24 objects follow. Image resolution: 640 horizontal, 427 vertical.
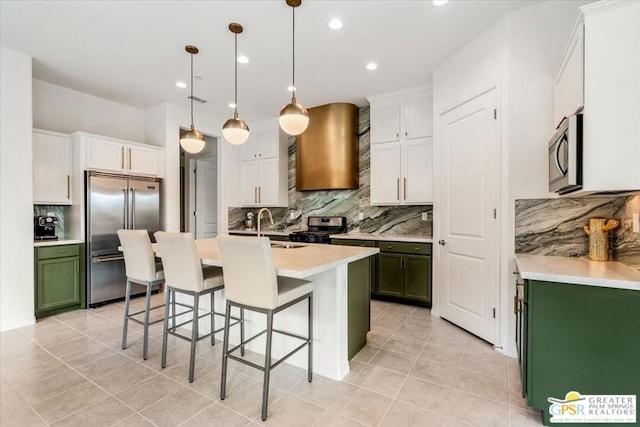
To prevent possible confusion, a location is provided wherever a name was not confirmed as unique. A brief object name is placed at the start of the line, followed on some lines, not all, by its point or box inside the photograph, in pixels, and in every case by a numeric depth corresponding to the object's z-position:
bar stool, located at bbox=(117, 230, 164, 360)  2.50
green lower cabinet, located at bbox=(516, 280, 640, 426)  1.52
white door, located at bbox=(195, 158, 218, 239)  6.38
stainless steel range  4.37
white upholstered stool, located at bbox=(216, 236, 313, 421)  1.77
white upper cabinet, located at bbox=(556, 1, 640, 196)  1.55
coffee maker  3.62
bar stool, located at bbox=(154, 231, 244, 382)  2.16
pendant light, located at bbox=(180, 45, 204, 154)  3.00
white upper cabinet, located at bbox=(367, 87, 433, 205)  3.91
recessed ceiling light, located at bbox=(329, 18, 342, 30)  2.58
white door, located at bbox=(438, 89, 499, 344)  2.68
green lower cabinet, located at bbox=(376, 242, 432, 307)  3.64
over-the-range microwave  1.72
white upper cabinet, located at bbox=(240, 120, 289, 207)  5.27
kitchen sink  2.92
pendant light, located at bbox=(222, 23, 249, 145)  2.69
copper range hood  4.47
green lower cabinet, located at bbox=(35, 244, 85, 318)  3.39
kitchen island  2.15
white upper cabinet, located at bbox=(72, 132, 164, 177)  3.75
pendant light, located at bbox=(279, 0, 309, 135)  2.39
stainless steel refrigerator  3.75
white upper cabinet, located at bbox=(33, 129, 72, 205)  3.51
